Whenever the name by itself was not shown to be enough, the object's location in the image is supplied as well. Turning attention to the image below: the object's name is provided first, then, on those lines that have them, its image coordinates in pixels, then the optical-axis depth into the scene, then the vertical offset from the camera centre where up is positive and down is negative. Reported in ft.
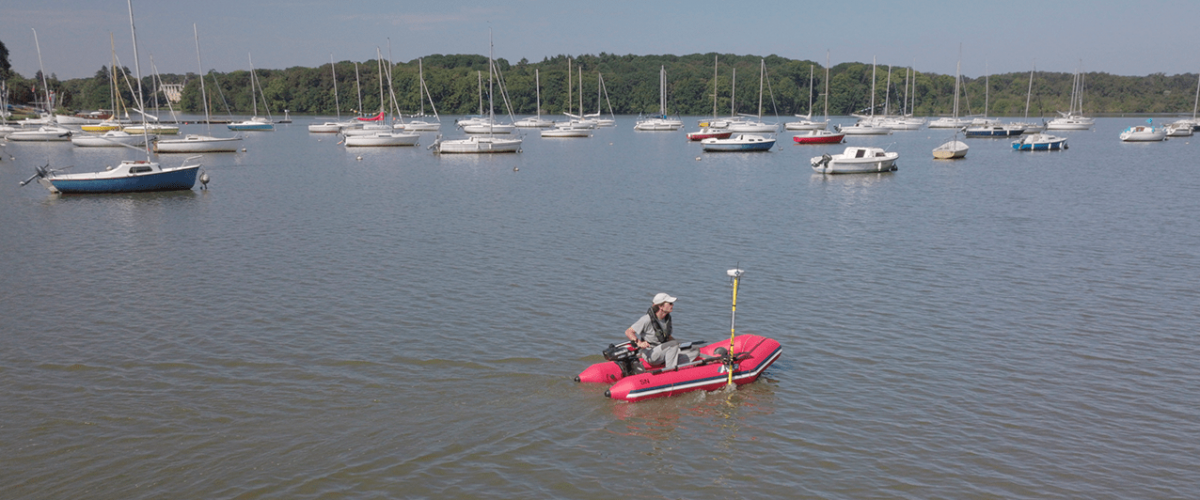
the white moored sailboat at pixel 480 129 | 388.96 -8.17
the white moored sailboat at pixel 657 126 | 426.92 -8.34
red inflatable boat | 48.91 -15.78
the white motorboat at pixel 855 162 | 189.78 -12.34
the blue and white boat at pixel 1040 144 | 280.72 -12.82
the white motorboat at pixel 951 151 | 239.91 -12.85
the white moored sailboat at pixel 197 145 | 242.58 -9.19
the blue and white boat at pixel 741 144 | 265.54 -11.32
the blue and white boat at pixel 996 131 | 364.38 -10.95
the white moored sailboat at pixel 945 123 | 472.03 -9.37
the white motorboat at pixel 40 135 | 302.86 -6.91
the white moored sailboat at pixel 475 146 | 248.32 -10.28
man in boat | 49.73 -13.66
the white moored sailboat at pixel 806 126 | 408.26 -8.87
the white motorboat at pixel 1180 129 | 346.33 -10.47
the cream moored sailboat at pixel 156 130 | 307.58 -5.81
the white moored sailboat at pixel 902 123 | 441.68 -8.82
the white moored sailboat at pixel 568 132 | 364.58 -9.57
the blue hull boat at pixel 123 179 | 142.72 -11.10
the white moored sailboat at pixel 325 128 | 395.75 -7.18
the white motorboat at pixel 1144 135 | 318.45 -11.59
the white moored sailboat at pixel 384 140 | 277.64 -9.34
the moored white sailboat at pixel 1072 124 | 438.81 -9.86
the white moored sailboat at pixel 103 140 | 279.08 -8.29
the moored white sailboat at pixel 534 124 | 461.37 -7.34
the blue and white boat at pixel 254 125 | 421.10 -5.89
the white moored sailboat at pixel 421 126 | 394.17 -6.86
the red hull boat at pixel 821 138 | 313.12 -11.28
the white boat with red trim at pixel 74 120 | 388.25 -2.41
